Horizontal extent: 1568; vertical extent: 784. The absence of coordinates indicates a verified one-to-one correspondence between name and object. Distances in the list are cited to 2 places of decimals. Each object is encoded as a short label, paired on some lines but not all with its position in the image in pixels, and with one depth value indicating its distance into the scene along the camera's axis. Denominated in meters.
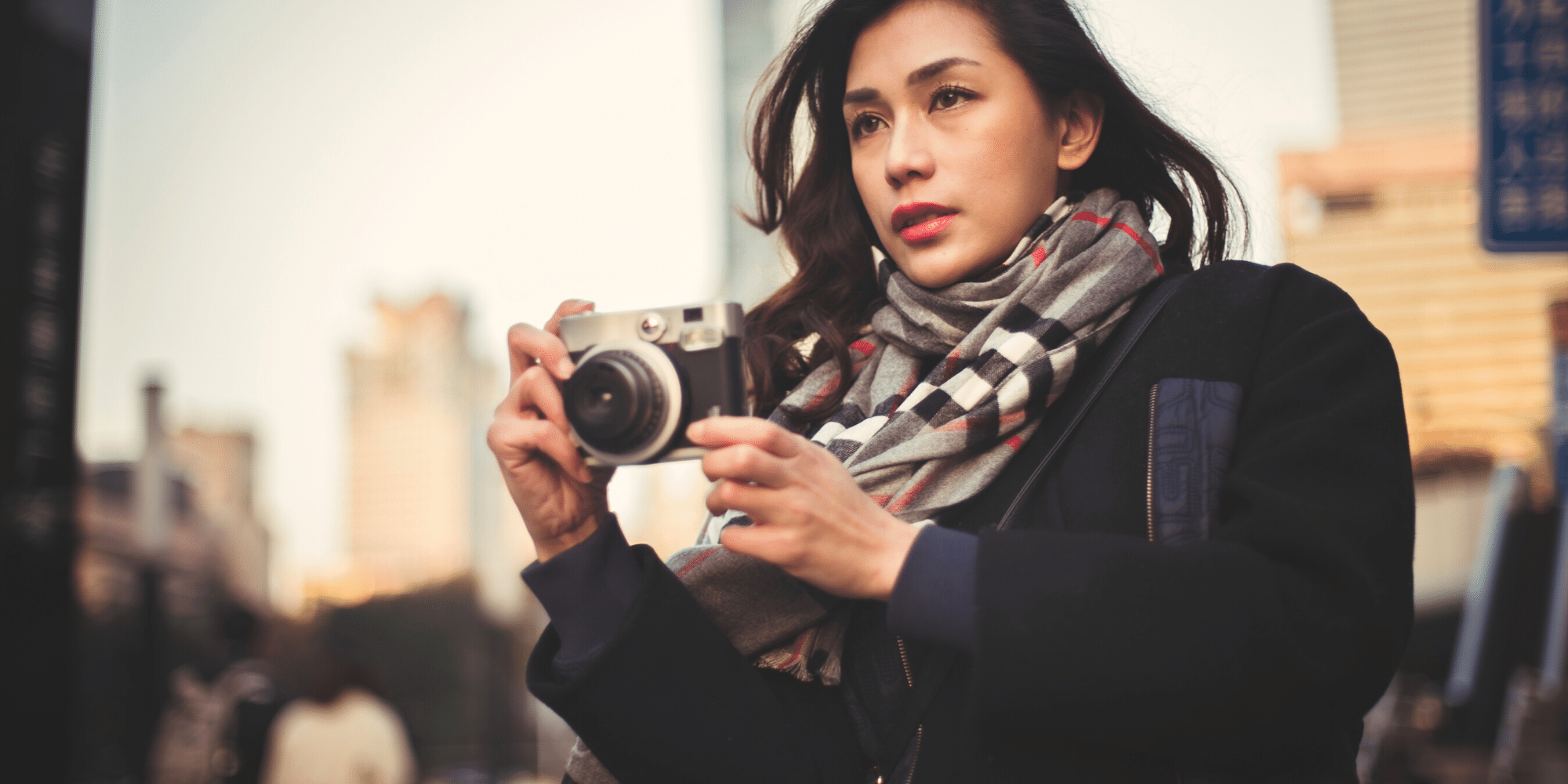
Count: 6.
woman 0.88
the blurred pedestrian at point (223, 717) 5.04
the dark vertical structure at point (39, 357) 2.84
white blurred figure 5.00
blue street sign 2.80
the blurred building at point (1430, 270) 41.41
